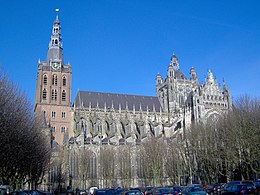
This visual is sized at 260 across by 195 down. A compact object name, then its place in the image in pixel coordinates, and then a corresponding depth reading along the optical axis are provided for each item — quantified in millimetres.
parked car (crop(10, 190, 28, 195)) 28703
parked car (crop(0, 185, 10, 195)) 28023
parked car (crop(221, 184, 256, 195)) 24578
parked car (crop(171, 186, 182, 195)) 33788
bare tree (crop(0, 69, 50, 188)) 29344
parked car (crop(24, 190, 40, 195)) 30552
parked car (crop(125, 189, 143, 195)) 26238
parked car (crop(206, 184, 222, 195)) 37438
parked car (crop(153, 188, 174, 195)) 29092
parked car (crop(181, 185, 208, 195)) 23669
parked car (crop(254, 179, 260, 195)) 27878
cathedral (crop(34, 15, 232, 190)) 78250
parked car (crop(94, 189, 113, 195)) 24812
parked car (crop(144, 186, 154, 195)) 36647
